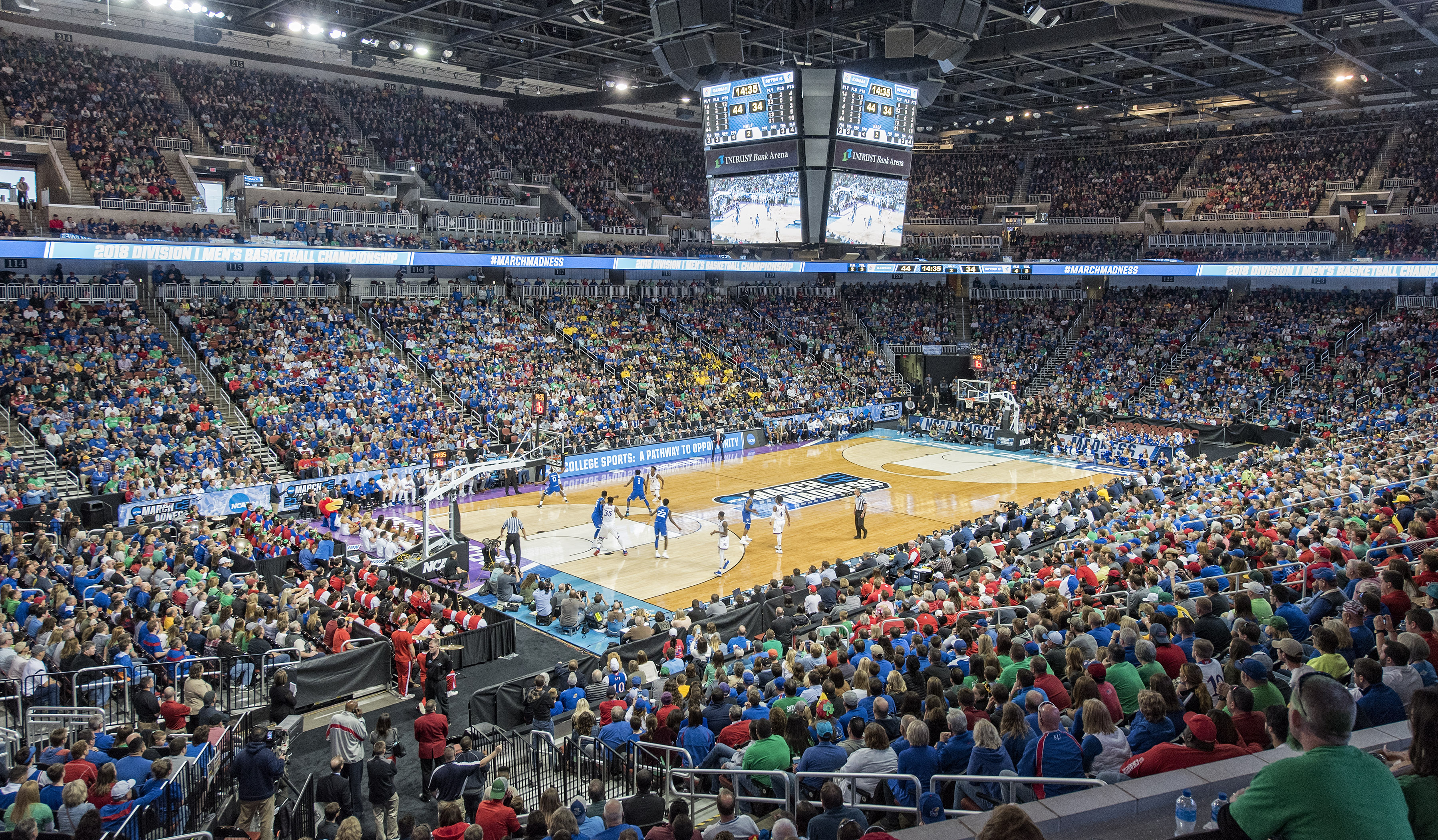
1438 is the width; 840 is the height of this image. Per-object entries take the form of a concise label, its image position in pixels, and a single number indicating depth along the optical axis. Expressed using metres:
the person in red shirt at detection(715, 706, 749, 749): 8.92
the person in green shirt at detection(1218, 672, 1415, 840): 2.96
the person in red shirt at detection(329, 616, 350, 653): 14.28
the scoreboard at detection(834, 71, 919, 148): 24.86
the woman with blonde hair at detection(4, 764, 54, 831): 7.14
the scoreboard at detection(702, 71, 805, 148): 25.05
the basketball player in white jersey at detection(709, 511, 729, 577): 22.30
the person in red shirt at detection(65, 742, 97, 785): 8.09
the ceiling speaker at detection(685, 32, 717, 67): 19.56
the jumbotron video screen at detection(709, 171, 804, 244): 26.30
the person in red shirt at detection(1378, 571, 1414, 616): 7.98
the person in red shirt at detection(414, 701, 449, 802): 10.57
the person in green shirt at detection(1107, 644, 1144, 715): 7.59
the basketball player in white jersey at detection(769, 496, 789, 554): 23.26
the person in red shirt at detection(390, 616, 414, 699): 14.11
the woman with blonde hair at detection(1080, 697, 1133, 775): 6.35
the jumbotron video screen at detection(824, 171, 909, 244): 26.50
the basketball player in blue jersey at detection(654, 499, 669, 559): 22.95
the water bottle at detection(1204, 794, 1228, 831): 3.88
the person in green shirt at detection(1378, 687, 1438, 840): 3.29
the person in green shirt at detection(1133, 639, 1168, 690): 7.82
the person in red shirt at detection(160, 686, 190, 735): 10.79
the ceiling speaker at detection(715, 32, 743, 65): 19.70
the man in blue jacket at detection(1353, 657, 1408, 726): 5.86
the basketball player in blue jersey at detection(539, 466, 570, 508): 30.42
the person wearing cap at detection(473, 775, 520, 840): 7.46
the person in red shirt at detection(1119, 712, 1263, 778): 5.73
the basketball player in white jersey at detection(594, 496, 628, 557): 23.94
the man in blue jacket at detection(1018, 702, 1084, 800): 6.30
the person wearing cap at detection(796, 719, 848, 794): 7.32
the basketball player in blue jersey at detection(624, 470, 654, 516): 25.61
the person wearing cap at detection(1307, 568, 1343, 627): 9.03
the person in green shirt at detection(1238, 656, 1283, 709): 6.35
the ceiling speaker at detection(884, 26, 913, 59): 19.27
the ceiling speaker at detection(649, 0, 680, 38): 18.75
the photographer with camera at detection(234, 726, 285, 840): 8.99
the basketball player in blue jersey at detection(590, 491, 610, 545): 23.28
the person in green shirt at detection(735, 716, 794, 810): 7.90
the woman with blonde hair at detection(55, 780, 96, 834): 7.51
